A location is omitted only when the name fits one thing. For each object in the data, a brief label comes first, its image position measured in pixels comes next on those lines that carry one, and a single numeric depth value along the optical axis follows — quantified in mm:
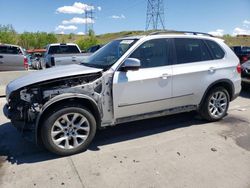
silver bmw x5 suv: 3069
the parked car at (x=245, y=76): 6639
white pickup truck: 8387
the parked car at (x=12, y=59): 10109
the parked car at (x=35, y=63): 15681
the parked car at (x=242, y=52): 10292
